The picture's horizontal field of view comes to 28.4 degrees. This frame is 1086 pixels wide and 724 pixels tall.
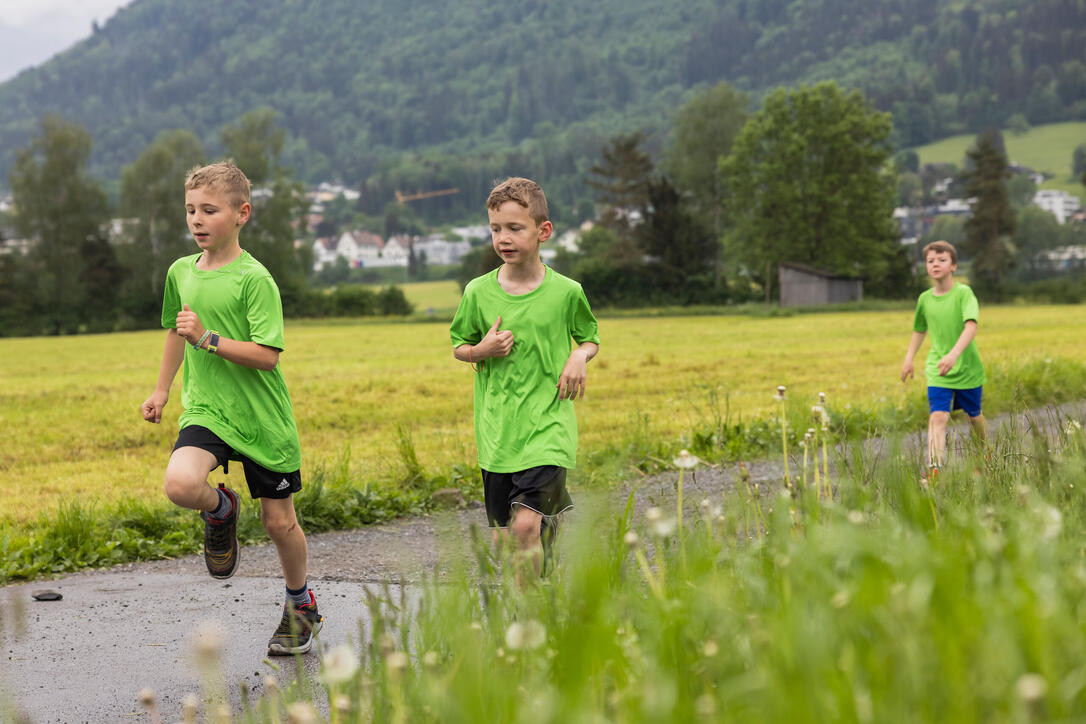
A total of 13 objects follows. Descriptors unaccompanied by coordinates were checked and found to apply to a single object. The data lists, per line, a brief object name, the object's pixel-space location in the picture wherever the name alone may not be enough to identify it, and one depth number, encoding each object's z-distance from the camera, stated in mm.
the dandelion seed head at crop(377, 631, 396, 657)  4590
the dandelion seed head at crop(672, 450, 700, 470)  6175
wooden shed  146500
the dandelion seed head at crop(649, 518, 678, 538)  4496
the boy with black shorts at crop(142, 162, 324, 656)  9914
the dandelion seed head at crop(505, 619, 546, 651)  3922
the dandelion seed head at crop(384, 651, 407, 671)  3592
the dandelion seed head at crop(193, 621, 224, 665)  3659
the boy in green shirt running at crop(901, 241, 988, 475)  17891
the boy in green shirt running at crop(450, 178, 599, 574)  9625
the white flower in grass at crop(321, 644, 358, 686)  3596
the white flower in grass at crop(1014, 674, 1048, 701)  2537
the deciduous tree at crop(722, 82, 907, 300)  156250
